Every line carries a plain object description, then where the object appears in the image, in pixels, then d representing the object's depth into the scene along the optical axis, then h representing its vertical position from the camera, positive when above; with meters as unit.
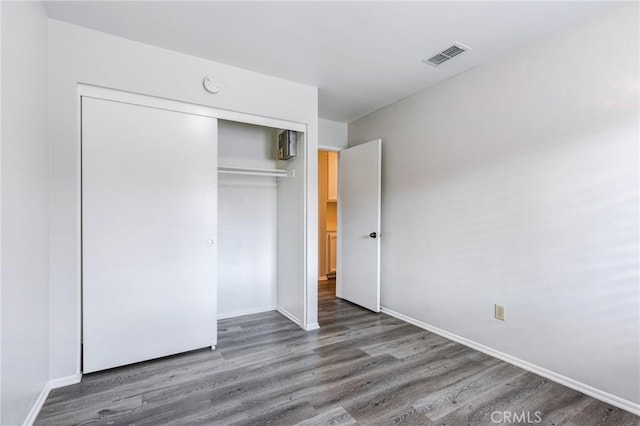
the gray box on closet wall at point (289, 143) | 3.17 +0.75
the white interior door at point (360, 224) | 3.59 -0.12
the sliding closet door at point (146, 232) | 2.17 -0.13
